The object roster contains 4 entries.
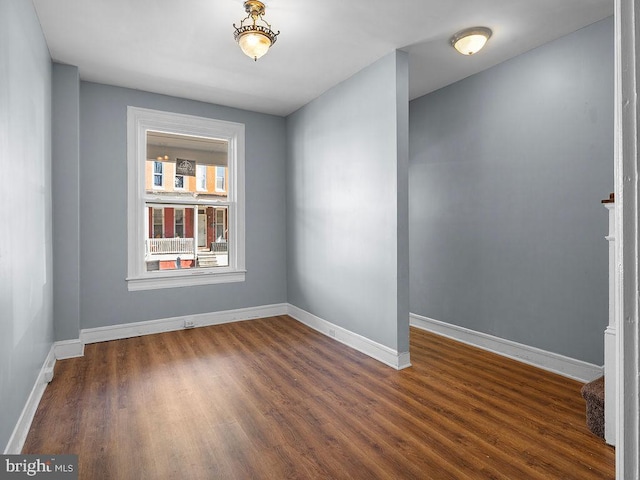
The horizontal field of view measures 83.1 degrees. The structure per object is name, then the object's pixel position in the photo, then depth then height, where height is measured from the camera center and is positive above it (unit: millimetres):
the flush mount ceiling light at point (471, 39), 2920 +1619
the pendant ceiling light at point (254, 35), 2579 +1474
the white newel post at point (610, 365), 2057 -759
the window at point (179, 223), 4586 +205
